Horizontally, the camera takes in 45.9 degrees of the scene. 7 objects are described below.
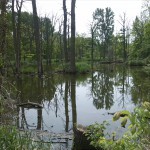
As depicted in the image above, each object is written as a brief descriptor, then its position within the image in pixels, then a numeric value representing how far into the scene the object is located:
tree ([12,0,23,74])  13.30
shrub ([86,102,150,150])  1.38
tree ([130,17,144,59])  29.20
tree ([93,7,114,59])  43.77
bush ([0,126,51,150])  2.66
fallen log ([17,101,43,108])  6.11
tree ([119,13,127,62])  37.44
